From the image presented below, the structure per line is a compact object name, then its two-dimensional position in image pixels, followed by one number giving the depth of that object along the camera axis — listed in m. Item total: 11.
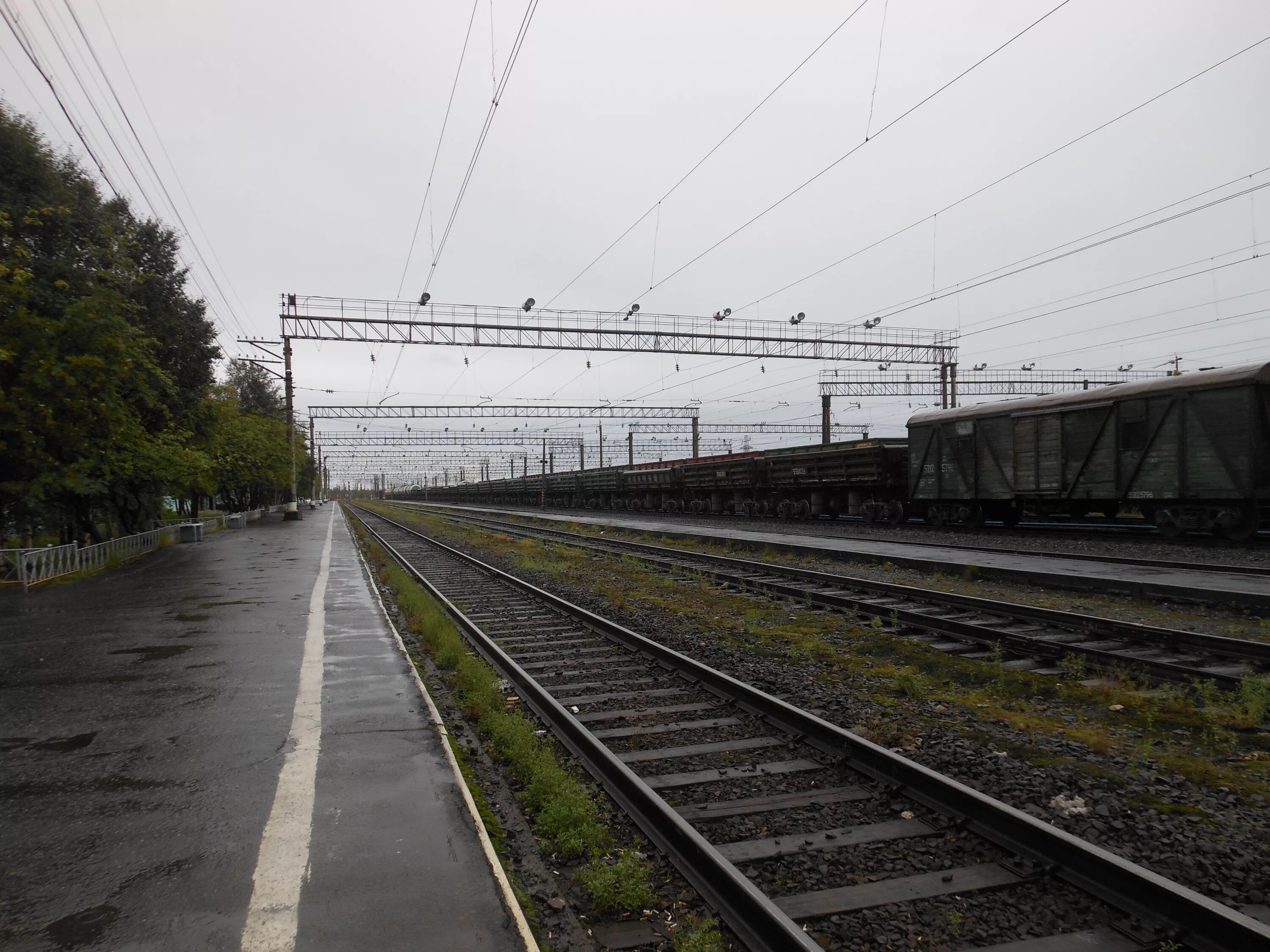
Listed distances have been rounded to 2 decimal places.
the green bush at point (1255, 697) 5.16
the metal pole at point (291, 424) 36.38
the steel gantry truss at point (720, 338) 25.05
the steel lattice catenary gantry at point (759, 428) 58.97
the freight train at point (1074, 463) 13.34
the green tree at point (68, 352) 13.04
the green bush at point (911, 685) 6.08
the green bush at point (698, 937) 2.86
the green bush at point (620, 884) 3.24
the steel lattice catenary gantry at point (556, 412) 48.00
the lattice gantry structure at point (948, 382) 37.16
